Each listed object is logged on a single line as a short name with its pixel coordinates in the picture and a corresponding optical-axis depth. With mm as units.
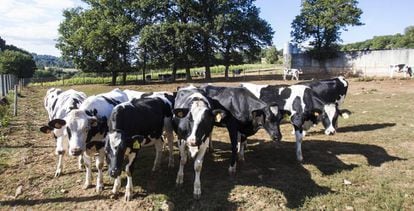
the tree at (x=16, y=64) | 79500
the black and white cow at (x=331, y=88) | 12242
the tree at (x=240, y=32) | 42500
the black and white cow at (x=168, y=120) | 7891
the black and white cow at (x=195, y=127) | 6355
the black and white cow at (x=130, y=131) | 5781
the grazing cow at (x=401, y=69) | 36812
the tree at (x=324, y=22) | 47500
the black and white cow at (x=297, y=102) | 8734
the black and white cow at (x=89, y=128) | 6055
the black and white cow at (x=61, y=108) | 6910
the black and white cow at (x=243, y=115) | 7535
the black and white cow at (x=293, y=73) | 38250
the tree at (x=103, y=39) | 42750
